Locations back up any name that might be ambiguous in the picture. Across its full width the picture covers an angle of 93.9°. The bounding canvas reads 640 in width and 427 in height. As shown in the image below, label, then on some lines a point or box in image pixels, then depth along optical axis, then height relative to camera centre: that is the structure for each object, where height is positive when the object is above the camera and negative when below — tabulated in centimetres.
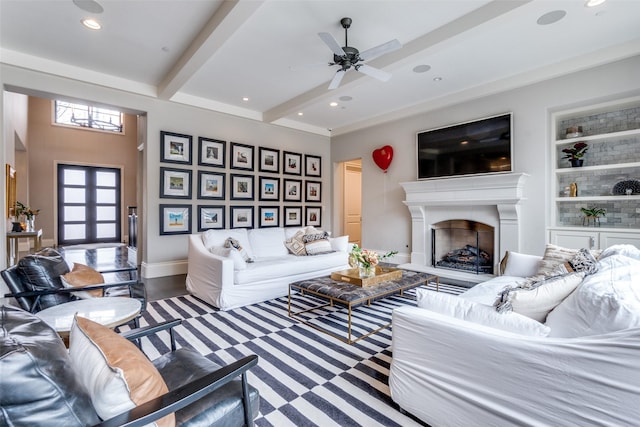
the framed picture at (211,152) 551 +121
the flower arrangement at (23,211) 597 +12
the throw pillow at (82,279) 240 -53
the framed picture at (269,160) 629 +120
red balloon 617 +123
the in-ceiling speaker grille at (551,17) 301 +205
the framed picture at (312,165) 707 +121
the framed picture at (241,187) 591 +59
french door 921 +39
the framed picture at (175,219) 514 -5
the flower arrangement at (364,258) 316 -45
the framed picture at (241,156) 589 +120
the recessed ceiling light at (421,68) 416 +207
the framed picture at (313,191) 711 +59
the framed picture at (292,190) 670 +58
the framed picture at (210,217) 556 -2
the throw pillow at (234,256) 356 -48
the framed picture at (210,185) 553 +58
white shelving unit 388 +57
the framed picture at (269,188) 632 +59
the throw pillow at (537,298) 157 -44
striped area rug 172 -111
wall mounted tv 471 +114
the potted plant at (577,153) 420 +88
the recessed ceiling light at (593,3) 285 +204
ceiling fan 293 +170
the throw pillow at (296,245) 470 -47
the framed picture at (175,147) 509 +120
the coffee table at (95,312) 179 -62
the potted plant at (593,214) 411 +0
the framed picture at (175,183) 513 +58
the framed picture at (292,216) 675 -1
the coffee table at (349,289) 266 -71
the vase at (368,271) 313 -60
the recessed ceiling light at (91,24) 318 +209
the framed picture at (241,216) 594 -1
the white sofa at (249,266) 347 -66
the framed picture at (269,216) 635 +0
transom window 908 +315
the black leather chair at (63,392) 70 -47
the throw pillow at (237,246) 391 -40
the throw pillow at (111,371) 89 -49
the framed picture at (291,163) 666 +120
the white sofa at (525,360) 108 -62
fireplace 451 +5
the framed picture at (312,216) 712 -1
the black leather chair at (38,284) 208 -48
